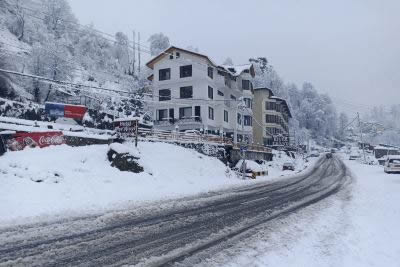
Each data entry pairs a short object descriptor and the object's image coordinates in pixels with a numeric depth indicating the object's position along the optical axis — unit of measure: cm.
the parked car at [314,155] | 10720
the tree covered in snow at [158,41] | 10162
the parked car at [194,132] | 3916
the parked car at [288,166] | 5331
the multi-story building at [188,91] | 4816
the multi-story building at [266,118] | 8052
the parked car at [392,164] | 4064
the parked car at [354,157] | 9982
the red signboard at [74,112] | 3502
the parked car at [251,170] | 3778
